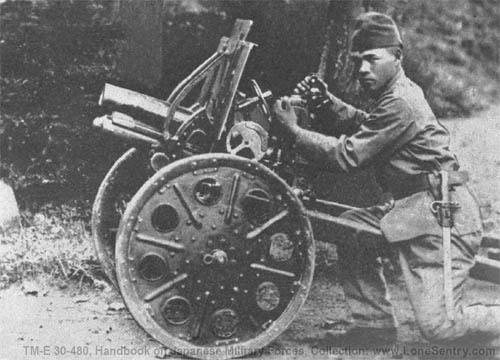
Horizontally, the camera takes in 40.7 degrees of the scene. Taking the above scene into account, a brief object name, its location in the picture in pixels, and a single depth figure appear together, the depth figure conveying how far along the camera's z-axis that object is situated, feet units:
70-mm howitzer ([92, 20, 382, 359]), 12.02
